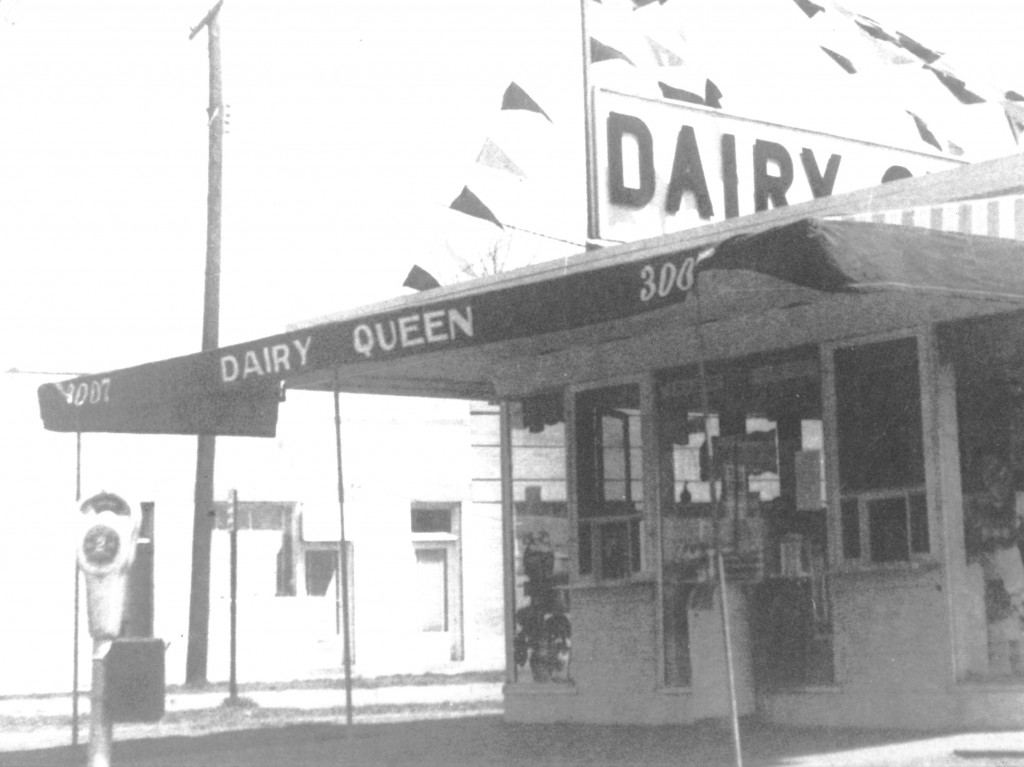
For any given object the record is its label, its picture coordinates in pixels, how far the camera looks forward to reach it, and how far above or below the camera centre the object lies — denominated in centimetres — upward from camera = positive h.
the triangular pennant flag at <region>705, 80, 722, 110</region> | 2909 +787
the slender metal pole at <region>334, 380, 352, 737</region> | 1029 +19
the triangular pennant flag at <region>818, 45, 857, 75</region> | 2577 +745
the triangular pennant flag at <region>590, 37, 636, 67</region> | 2319 +691
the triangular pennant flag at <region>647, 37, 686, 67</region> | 2711 +798
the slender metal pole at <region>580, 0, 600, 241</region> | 1533 +374
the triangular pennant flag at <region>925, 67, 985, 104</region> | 2284 +622
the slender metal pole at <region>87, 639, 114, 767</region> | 991 -51
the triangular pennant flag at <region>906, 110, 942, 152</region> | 2798 +699
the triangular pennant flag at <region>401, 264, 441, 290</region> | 3008 +527
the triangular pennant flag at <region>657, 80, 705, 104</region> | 2772 +769
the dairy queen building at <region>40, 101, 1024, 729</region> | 1009 +99
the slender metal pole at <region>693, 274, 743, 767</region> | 823 -11
